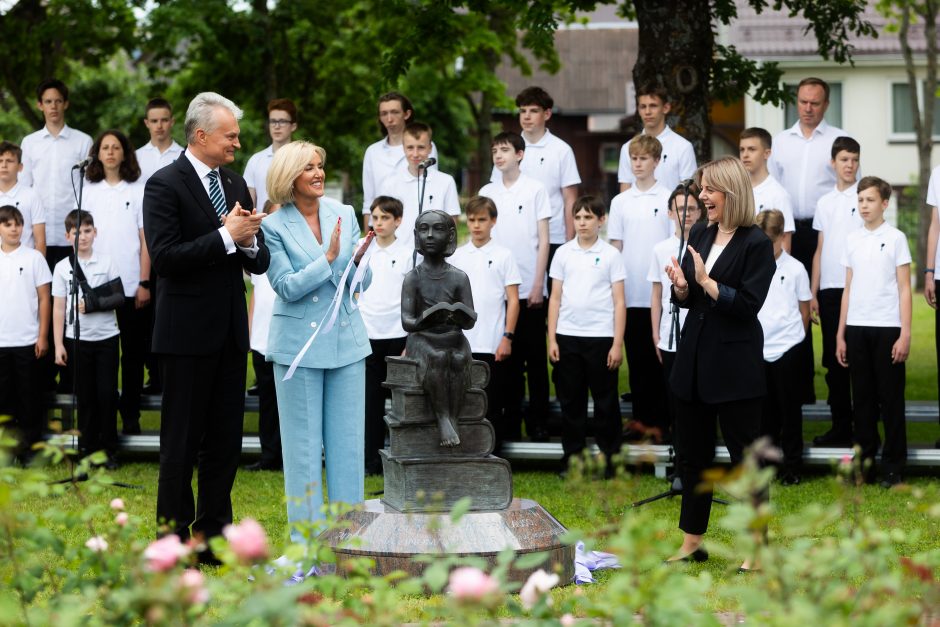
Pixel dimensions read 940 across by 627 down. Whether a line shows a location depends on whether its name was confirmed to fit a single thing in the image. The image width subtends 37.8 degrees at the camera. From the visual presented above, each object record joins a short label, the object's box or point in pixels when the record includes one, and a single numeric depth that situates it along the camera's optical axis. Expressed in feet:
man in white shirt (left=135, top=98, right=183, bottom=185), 37.52
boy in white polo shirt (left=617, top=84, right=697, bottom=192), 36.04
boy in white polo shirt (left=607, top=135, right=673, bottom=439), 34.35
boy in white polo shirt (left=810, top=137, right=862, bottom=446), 33.96
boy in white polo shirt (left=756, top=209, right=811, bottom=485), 32.48
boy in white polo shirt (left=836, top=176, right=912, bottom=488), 31.73
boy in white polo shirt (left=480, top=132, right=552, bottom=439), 35.27
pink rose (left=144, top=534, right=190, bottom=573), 10.77
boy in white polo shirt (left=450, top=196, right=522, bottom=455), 33.53
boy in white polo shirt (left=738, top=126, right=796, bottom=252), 33.73
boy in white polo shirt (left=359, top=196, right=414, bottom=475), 34.19
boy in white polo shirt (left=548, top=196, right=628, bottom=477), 32.96
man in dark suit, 22.71
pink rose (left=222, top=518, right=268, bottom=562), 10.07
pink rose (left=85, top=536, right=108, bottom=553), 13.41
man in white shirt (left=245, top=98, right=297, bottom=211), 36.68
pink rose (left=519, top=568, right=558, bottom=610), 11.92
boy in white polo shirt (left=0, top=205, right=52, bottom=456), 35.40
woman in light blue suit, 22.68
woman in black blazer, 22.75
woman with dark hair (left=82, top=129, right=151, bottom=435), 36.29
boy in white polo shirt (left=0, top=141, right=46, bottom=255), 37.27
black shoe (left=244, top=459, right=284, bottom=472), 35.57
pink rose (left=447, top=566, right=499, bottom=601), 9.87
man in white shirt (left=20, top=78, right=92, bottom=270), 38.24
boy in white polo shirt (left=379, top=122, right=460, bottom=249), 35.42
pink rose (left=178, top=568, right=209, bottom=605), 10.39
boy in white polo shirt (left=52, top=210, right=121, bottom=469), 35.01
